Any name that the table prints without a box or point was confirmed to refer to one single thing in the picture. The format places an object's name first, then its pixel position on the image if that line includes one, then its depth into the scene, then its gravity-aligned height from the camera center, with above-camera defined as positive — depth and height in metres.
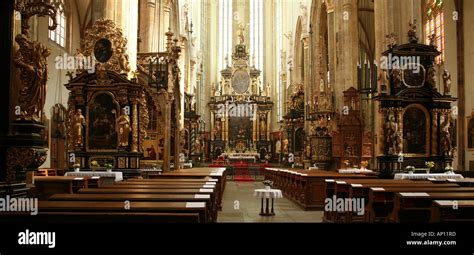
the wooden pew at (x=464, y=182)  10.82 -0.89
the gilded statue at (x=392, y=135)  13.65 +0.24
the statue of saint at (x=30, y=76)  5.60 +0.78
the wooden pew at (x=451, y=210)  5.71 -0.84
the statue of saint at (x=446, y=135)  13.91 +0.25
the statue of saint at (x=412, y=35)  14.30 +3.24
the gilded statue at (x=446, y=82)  13.88 +1.79
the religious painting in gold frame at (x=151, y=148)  19.73 -0.22
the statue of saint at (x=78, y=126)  12.95 +0.44
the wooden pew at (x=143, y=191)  7.34 -0.76
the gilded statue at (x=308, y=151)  25.68 -0.42
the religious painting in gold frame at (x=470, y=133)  21.89 +0.49
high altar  44.69 +3.16
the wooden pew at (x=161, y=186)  8.48 -0.80
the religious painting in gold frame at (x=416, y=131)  14.12 +0.37
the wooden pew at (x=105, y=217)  4.48 -0.71
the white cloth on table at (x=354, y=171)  16.81 -1.00
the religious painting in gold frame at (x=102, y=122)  13.27 +0.57
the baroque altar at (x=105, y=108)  13.16 +0.95
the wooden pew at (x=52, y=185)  10.77 -0.98
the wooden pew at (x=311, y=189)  14.05 -1.39
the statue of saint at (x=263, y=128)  45.25 +1.43
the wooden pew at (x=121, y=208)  5.00 -0.70
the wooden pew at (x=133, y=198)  6.13 -0.73
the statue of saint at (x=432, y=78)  14.10 +1.93
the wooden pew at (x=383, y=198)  7.99 -0.98
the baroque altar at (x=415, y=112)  13.88 +0.92
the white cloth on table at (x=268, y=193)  11.58 -1.22
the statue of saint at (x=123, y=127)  13.01 +0.42
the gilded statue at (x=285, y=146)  37.50 -0.23
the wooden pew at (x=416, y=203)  6.72 -0.94
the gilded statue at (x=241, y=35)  47.96 +10.81
